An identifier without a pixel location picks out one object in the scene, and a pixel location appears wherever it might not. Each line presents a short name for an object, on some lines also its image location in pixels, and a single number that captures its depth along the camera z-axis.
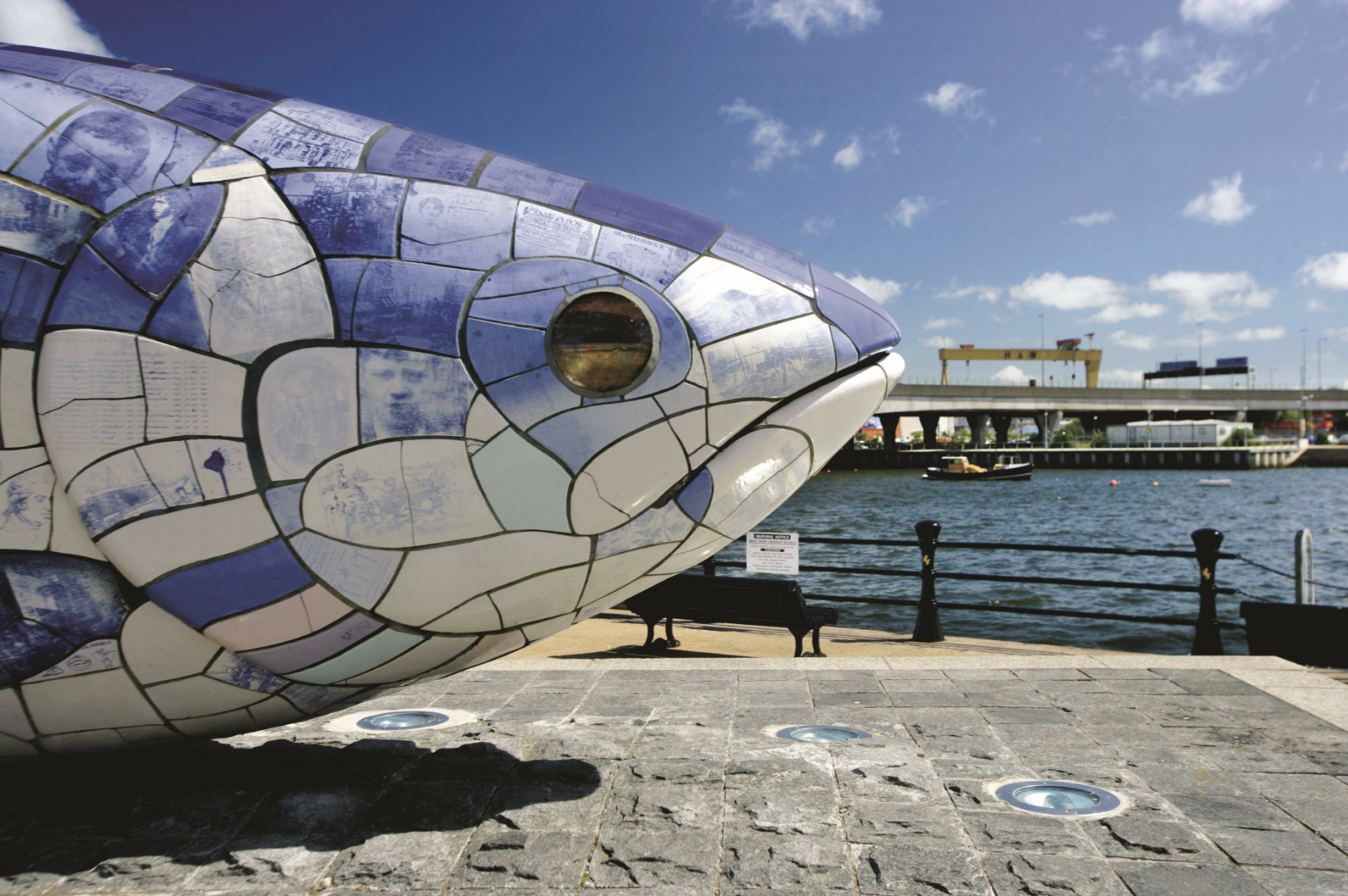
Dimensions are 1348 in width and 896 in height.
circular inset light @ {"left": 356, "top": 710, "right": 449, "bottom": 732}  4.43
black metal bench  6.81
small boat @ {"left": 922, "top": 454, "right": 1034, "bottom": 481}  54.03
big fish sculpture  2.39
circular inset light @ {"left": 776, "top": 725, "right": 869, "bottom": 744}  4.17
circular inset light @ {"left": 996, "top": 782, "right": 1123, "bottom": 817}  3.27
